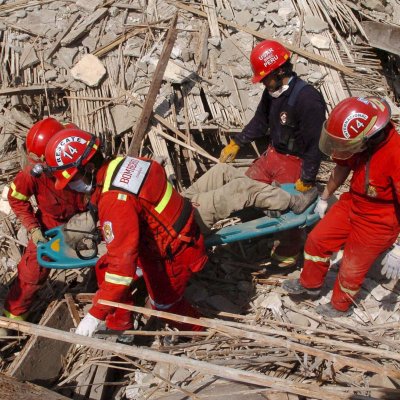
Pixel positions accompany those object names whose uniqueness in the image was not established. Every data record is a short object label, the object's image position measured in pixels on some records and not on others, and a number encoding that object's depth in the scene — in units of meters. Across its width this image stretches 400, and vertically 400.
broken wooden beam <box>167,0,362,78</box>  7.24
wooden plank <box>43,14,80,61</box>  6.72
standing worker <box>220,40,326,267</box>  4.96
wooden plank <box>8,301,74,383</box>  4.25
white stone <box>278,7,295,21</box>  7.62
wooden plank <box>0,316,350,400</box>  2.84
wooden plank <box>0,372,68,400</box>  3.30
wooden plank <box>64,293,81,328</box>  4.93
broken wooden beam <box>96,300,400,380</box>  3.04
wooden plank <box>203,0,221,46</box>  7.15
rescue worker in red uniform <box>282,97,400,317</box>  3.96
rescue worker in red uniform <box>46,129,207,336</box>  3.58
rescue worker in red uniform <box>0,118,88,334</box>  4.77
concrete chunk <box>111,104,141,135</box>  6.33
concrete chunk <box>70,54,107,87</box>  6.59
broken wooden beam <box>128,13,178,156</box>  6.16
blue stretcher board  4.67
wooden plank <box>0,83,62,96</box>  6.34
